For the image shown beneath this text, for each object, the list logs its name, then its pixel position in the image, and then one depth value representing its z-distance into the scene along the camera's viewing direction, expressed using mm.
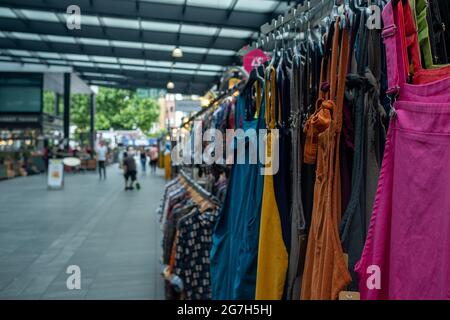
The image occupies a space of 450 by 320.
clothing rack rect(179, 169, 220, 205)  3536
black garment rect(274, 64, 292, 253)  1712
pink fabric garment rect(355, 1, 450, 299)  947
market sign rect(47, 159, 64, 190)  14656
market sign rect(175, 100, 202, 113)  9444
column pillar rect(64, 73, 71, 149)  25281
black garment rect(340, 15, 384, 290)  1228
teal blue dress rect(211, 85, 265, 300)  1898
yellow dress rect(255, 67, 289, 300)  1694
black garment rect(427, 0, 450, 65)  1094
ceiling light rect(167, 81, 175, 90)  18984
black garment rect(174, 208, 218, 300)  3238
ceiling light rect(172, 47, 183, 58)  12388
